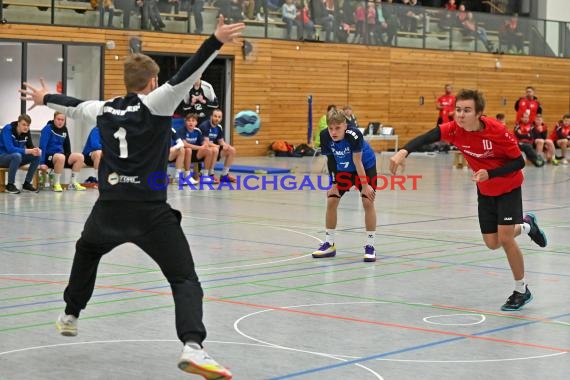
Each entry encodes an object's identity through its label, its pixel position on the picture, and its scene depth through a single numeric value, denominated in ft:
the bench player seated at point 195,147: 68.59
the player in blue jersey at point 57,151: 61.26
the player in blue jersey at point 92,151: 63.10
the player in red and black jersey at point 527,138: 93.35
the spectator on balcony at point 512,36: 124.77
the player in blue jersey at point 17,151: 59.31
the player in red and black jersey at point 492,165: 27.71
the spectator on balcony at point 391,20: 111.14
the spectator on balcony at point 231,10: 94.99
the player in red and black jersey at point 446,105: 106.83
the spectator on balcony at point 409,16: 112.88
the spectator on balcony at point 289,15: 102.32
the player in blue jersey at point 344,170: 36.73
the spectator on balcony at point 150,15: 90.22
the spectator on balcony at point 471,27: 118.93
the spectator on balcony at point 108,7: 86.74
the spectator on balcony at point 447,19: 117.17
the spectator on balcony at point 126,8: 88.38
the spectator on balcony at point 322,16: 104.68
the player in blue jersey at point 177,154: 65.98
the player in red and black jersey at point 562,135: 97.81
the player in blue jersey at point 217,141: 70.44
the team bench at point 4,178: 60.03
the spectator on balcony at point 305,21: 103.71
